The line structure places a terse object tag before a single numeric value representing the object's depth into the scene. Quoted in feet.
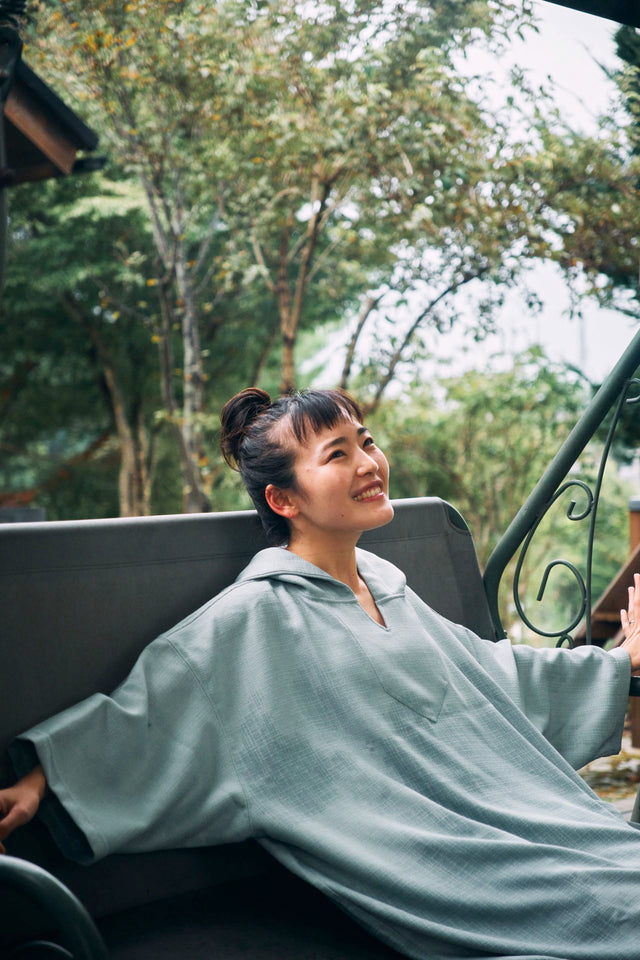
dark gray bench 4.20
